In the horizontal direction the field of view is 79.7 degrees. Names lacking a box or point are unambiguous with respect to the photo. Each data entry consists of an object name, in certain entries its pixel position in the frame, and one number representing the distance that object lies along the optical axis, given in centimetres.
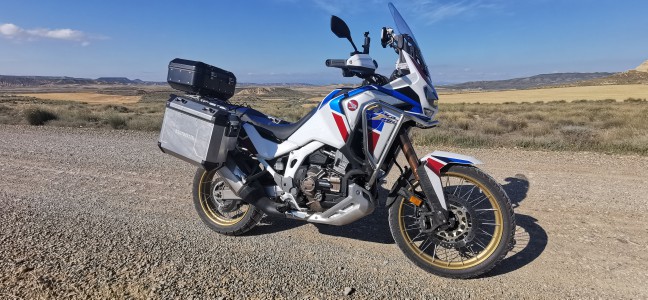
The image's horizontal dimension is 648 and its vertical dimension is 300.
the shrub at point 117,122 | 1372
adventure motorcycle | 329
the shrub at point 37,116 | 1384
